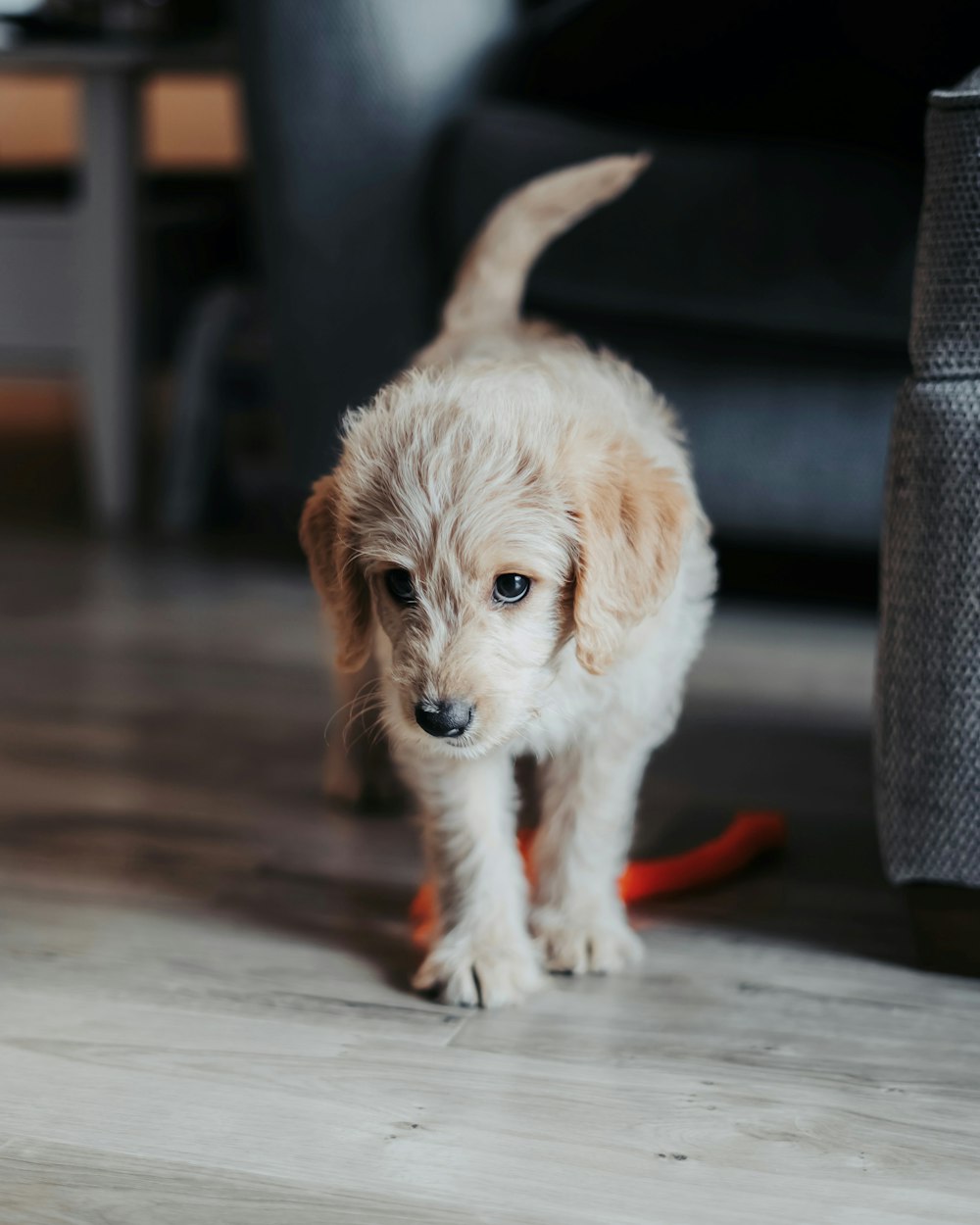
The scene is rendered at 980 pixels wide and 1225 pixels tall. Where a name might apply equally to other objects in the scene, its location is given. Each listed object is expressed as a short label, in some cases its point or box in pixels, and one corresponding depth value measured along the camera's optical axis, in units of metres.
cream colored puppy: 1.17
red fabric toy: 1.34
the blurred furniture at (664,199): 1.54
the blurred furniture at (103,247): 2.40
